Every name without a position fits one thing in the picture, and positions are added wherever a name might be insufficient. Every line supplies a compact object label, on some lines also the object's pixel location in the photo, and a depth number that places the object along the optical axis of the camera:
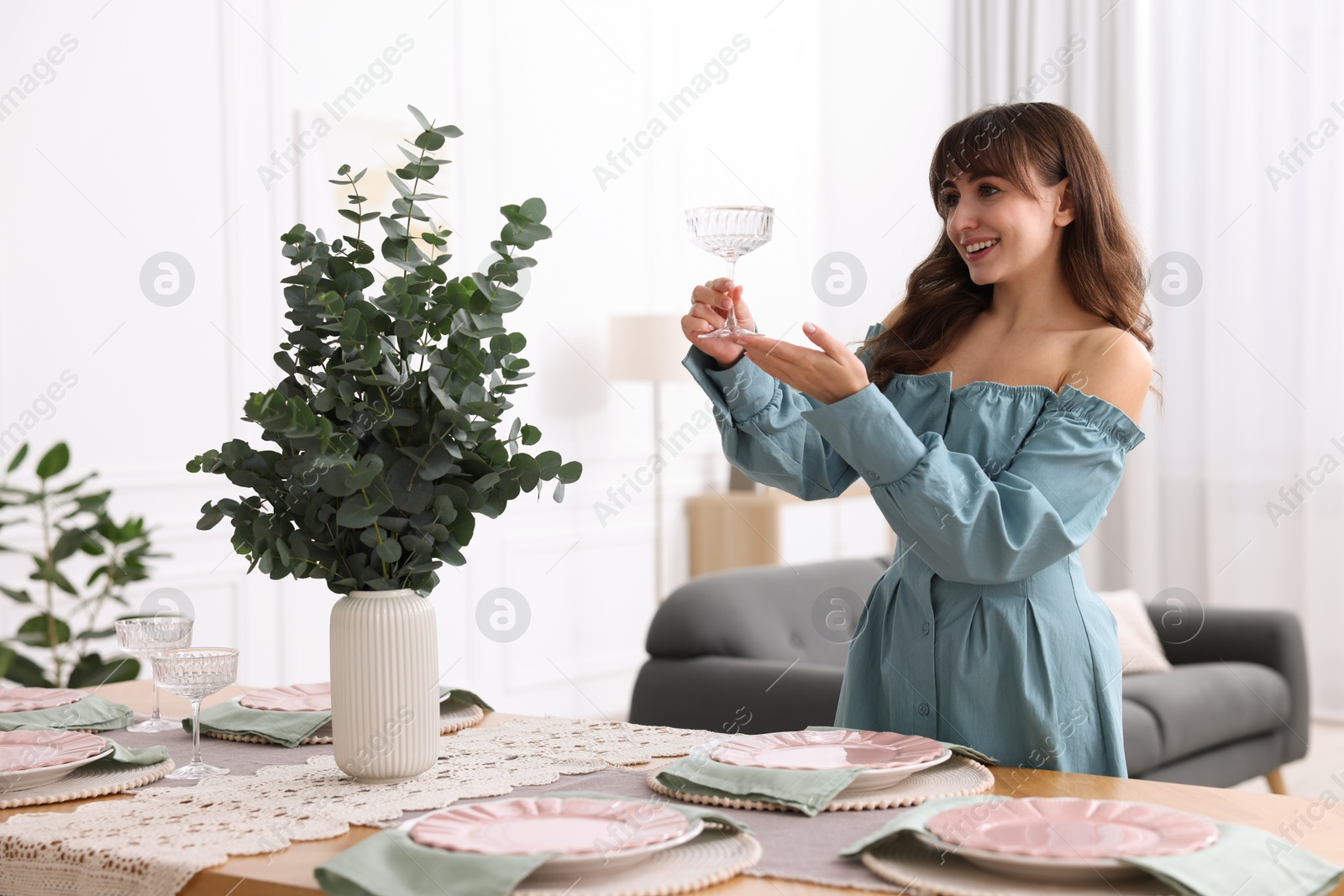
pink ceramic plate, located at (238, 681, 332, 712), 1.66
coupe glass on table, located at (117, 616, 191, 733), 1.53
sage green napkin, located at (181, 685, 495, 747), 1.54
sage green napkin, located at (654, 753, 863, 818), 1.18
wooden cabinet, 5.45
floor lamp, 5.04
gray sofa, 3.08
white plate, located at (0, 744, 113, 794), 1.31
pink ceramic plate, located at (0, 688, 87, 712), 1.73
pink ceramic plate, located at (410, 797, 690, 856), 1.02
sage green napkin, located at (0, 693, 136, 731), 1.63
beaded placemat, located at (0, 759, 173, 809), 1.28
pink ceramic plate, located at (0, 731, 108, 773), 1.35
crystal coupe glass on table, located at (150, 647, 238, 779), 1.41
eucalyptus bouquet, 1.29
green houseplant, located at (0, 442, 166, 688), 3.05
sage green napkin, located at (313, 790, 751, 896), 0.95
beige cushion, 3.97
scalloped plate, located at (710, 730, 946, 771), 1.28
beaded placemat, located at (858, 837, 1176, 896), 0.95
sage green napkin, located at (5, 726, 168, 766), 1.39
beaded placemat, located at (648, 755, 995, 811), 1.19
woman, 1.46
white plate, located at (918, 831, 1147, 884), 0.95
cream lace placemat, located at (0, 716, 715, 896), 1.09
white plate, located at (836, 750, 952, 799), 1.22
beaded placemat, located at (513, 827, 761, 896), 0.97
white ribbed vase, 1.30
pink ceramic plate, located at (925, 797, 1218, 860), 0.98
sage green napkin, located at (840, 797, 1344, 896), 0.92
